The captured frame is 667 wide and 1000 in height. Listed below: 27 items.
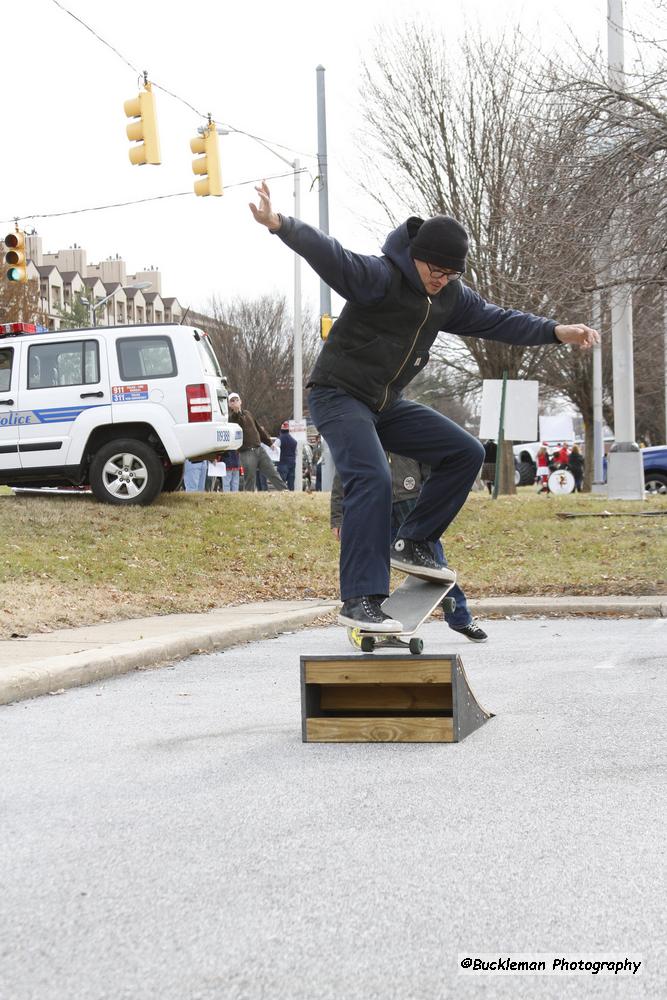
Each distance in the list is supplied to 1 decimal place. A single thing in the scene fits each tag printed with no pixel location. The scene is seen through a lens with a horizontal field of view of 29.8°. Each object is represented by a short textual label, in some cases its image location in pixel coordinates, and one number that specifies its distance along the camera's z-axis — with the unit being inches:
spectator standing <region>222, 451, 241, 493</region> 863.7
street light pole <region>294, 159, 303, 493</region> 1359.5
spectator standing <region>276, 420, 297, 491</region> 1066.1
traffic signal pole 999.6
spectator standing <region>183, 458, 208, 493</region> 819.4
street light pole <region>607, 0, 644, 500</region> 741.9
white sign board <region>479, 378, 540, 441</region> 806.5
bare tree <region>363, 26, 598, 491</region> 734.3
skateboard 221.6
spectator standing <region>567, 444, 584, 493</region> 1473.9
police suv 617.3
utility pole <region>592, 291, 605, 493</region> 1481.3
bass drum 1409.9
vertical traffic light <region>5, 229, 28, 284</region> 726.5
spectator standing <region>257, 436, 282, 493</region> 928.6
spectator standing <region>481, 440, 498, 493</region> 1331.7
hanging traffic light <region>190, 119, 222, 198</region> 697.0
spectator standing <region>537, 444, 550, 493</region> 1628.9
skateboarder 219.0
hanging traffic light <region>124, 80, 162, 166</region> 637.3
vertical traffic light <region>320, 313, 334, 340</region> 828.6
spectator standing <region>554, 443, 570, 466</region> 1488.6
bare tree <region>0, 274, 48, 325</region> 1856.5
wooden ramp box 200.7
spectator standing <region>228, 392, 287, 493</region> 781.9
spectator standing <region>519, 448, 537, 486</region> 1852.9
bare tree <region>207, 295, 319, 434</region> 2311.8
